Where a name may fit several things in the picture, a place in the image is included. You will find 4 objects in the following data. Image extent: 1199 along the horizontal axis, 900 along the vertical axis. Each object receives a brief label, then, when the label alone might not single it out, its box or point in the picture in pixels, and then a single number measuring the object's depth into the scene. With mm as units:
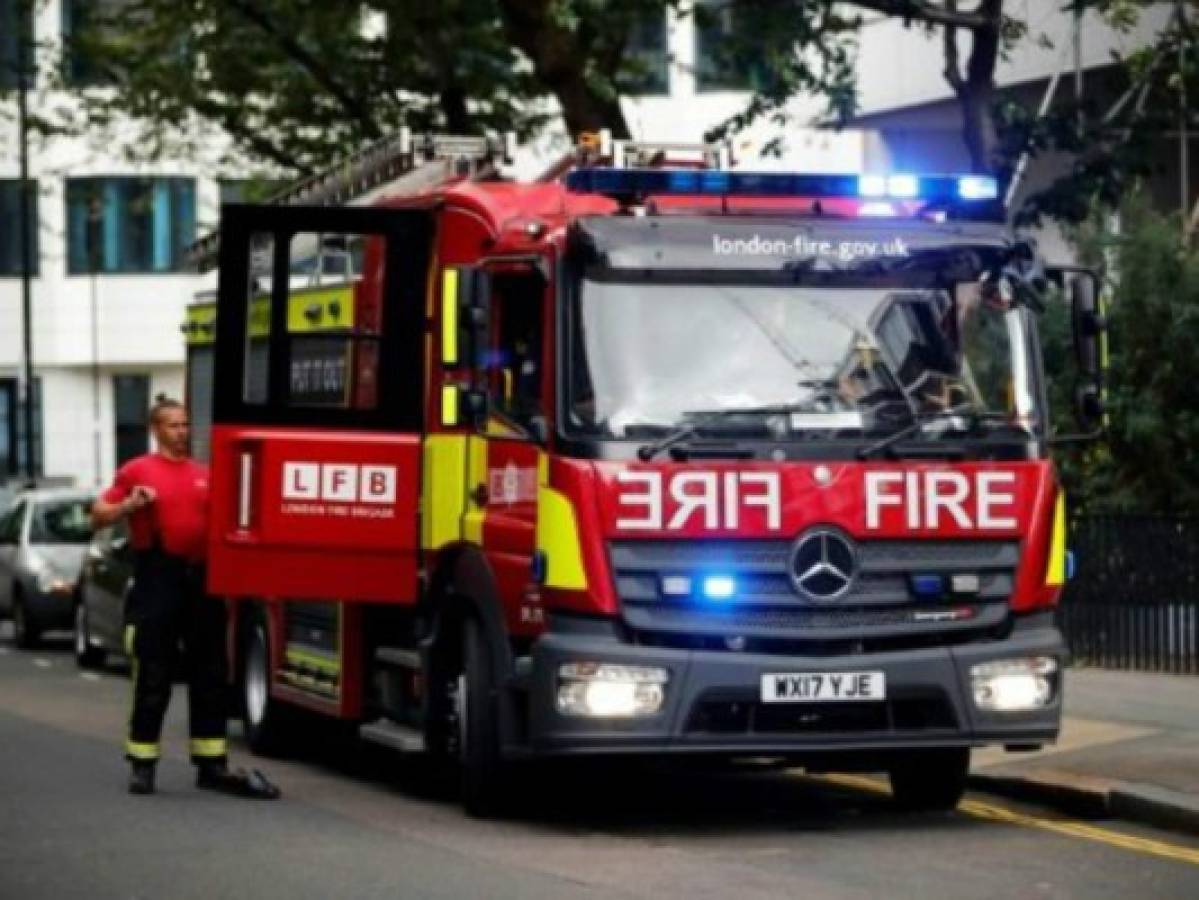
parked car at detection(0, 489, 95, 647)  33531
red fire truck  14391
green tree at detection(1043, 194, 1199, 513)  25859
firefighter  16578
